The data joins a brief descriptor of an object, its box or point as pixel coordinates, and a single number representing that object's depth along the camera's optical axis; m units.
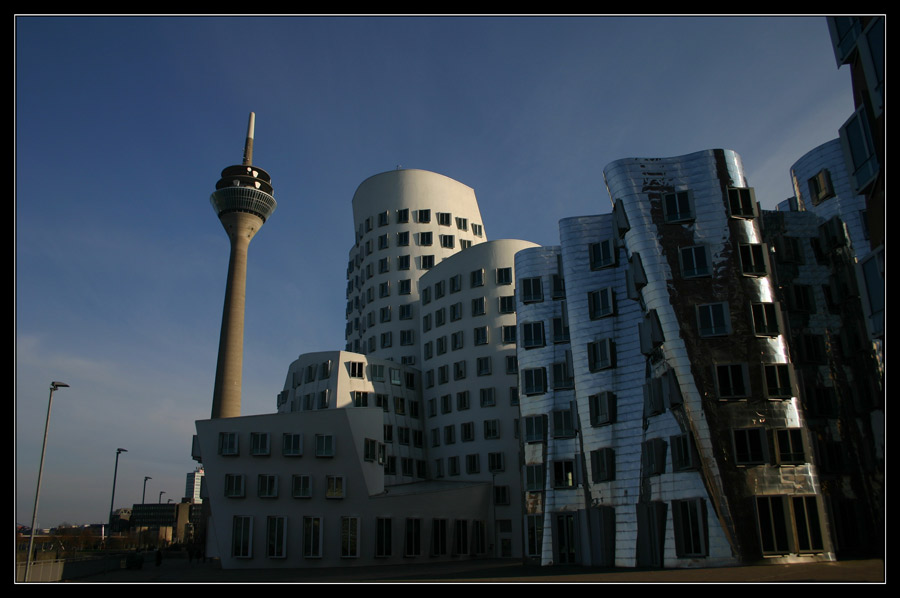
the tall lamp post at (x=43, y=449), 29.84
